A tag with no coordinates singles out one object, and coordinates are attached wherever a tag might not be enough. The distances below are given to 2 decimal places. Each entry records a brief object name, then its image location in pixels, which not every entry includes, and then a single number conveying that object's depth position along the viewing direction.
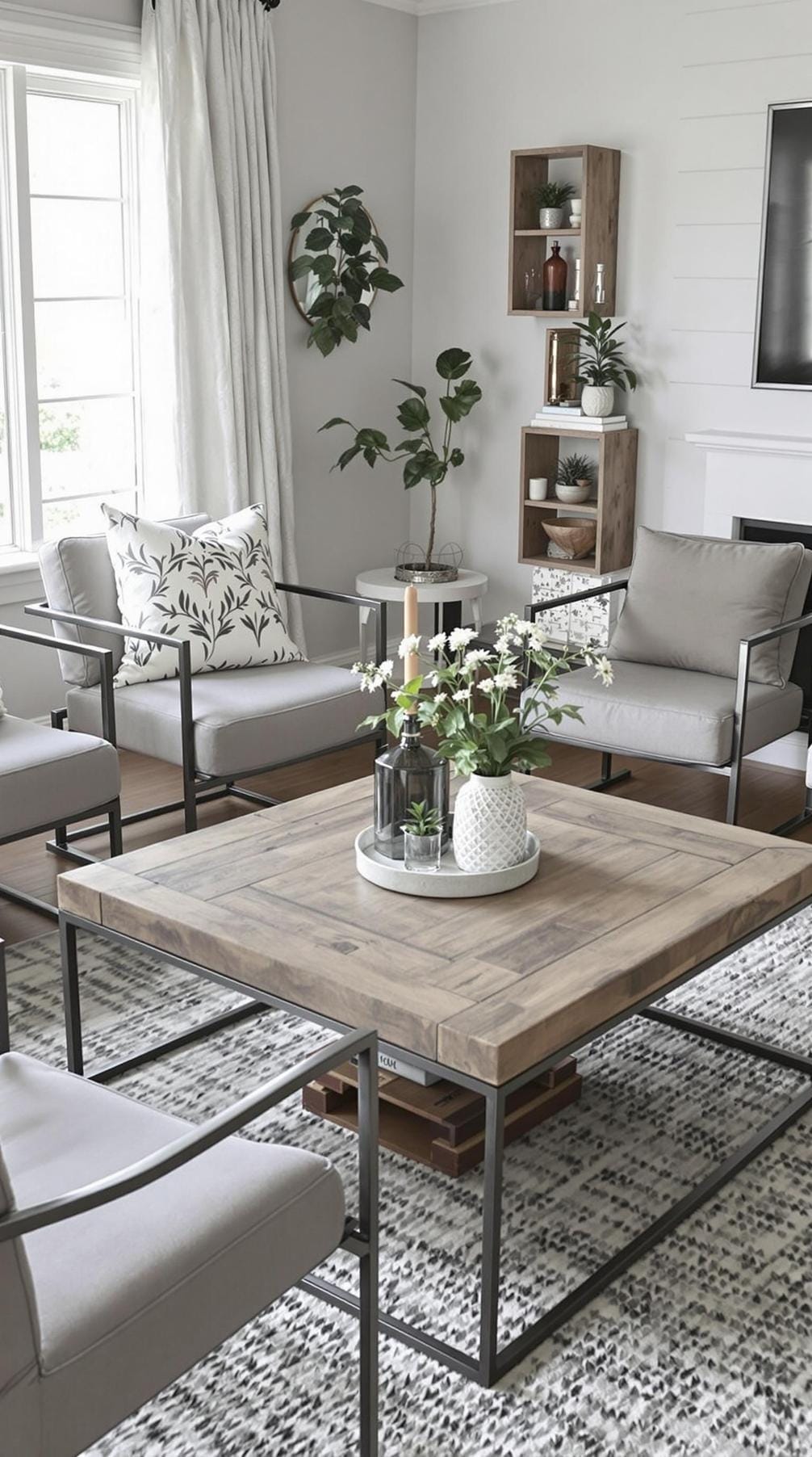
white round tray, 2.52
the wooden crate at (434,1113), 2.48
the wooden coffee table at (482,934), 2.08
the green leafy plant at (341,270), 5.39
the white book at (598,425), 5.43
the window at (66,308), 4.81
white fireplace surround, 5.00
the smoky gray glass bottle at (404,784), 2.61
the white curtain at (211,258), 4.96
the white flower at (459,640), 2.50
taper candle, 2.46
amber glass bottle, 5.52
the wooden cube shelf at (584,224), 5.34
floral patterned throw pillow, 4.16
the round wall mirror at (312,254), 5.46
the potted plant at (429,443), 5.70
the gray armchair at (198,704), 3.91
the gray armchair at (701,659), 4.11
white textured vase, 2.54
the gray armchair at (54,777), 3.41
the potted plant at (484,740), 2.51
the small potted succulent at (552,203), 5.46
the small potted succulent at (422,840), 2.58
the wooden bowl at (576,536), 5.57
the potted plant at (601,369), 5.42
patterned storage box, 5.42
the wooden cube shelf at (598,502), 5.48
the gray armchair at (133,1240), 1.45
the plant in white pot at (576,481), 5.62
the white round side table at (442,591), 5.59
